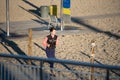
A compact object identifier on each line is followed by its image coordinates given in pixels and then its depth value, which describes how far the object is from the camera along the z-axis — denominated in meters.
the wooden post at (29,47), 15.54
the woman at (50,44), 13.60
